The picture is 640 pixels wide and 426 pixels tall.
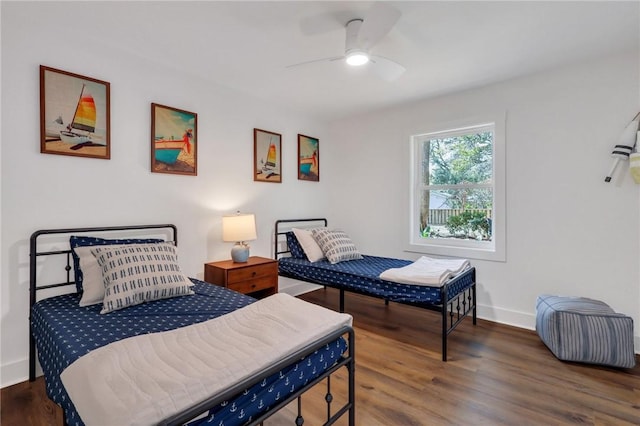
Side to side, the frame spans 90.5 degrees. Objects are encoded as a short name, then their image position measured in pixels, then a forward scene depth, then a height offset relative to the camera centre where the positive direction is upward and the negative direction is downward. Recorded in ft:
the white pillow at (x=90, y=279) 6.46 -1.44
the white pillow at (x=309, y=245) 11.46 -1.28
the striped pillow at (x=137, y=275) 6.25 -1.37
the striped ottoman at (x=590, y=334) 7.29 -2.92
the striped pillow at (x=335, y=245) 11.25 -1.28
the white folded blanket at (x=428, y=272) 8.26 -1.70
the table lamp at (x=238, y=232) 9.95 -0.69
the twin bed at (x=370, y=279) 8.20 -2.06
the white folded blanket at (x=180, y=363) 3.11 -1.83
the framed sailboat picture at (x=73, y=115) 7.17 +2.27
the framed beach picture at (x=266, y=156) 11.80 +2.08
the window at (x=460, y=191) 10.60 +0.73
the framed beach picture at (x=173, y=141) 9.00 +2.07
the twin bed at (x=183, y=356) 3.23 -1.92
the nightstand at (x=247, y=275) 9.28 -1.99
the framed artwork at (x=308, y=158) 13.65 +2.31
